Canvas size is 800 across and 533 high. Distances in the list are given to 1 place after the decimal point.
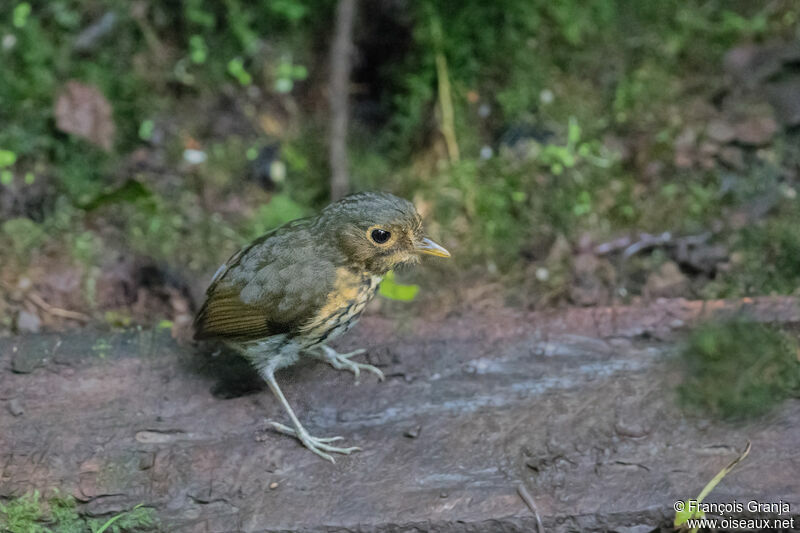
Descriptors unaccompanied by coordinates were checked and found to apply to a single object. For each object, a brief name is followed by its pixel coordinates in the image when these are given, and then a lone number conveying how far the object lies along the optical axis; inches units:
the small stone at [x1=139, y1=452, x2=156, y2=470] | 243.9
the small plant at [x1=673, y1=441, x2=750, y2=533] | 225.9
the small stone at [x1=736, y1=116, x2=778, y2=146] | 375.9
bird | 251.9
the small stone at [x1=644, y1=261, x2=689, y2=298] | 339.0
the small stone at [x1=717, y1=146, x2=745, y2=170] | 374.3
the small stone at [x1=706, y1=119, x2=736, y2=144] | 379.6
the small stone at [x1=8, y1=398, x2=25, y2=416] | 257.8
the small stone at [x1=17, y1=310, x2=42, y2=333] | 308.4
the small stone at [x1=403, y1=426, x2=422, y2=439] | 254.4
